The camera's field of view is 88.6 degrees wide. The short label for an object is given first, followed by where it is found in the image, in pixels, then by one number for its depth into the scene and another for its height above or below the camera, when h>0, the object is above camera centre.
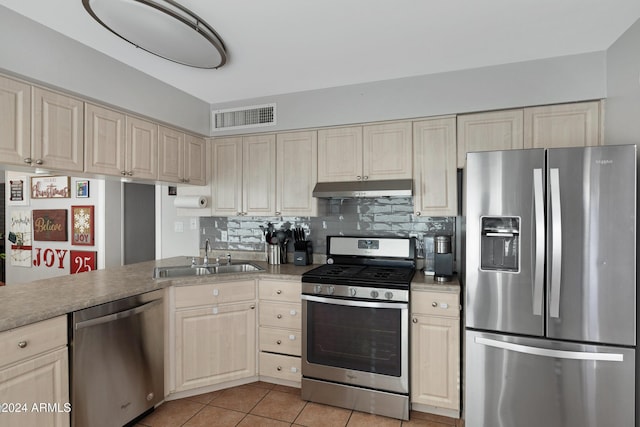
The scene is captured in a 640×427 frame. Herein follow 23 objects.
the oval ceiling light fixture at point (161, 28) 1.59 +0.98
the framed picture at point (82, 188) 4.31 +0.29
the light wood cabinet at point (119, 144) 2.30 +0.51
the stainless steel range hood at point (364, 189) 2.60 +0.19
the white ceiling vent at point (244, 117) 3.08 +0.91
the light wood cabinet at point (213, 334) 2.48 -0.97
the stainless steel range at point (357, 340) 2.29 -0.94
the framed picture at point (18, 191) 4.68 +0.27
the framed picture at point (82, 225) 4.28 -0.20
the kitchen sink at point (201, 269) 2.88 -0.54
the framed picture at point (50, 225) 4.44 -0.21
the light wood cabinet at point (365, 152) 2.70 +0.50
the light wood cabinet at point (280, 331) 2.63 -0.98
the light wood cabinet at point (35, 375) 1.50 -0.81
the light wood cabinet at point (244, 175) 3.13 +0.35
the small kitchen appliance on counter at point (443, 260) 2.42 -0.36
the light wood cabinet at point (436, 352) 2.26 -0.97
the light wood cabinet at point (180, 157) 2.88 +0.50
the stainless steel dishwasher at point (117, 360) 1.82 -0.93
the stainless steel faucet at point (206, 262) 3.15 -0.50
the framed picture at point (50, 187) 4.43 +0.32
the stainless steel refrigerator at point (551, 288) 1.74 -0.43
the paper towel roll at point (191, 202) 3.28 +0.09
